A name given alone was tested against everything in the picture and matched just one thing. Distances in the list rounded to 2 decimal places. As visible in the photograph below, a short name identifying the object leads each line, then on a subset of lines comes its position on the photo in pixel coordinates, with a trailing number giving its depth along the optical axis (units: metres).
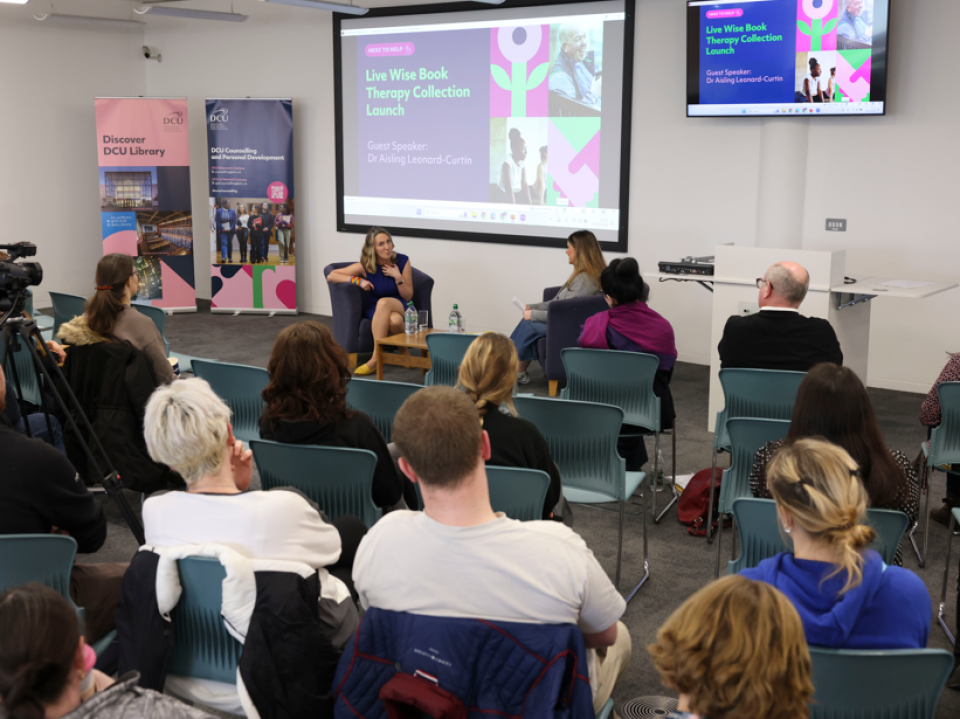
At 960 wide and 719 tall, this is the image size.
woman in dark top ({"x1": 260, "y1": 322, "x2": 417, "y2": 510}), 3.02
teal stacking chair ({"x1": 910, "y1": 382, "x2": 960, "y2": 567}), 3.58
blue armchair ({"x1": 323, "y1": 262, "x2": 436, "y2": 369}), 7.34
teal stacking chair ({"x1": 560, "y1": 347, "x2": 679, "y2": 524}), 4.17
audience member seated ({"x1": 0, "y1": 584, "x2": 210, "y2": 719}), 1.43
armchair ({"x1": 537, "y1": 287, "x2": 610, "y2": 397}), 6.22
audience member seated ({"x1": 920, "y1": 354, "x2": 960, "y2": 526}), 3.78
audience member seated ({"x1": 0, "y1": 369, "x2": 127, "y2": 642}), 2.43
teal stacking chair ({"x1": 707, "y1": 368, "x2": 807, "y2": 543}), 3.79
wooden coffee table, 6.67
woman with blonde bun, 1.82
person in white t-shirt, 1.79
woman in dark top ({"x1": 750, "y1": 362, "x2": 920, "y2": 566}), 2.57
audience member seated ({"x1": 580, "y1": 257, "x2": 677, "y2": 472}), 4.50
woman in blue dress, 7.35
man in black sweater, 4.13
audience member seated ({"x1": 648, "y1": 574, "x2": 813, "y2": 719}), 1.28
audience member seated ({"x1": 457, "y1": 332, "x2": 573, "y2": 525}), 2.92
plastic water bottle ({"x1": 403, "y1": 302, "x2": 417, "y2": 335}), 7.03
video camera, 3.08
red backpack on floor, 4.12
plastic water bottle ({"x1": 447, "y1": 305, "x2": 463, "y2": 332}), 6.95
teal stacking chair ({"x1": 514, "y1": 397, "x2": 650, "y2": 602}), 3.45
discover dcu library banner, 9.75
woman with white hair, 2.09
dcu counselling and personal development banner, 9.57
